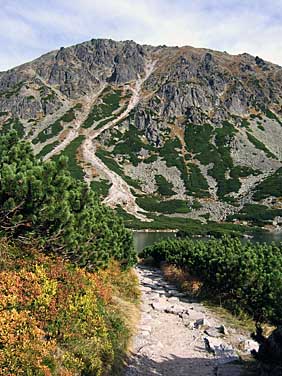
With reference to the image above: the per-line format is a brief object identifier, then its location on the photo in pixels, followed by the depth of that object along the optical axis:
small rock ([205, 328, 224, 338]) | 15.14
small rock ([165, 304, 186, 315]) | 18.77
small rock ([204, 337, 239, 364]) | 12.80
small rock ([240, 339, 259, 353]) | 13.75
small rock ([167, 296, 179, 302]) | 21.67
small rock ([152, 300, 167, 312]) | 19.59
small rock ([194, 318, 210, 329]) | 16.30
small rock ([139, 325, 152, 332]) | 15.48
